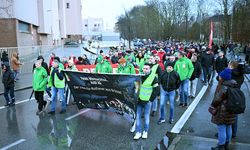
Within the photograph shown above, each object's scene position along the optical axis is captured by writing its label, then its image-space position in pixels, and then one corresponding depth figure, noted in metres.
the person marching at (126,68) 7.74
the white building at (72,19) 67.08
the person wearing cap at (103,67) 8.56
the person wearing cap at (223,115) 4.46
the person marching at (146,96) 5.33
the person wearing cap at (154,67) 5.52
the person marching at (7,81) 8.22
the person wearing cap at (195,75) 9.18
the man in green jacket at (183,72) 8.03
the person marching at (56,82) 7.17
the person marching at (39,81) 7.11
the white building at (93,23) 110.73
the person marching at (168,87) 6.20
